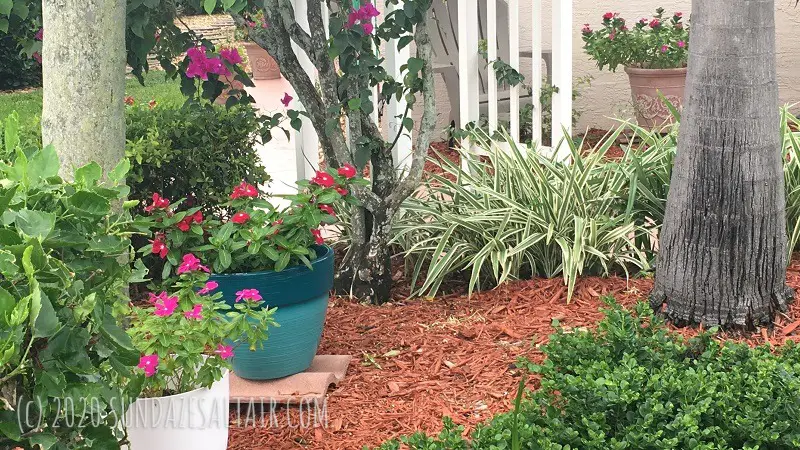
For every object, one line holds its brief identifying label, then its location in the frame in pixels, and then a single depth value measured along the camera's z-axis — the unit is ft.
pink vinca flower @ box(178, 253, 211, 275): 9.04
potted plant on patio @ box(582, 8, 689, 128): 22.85
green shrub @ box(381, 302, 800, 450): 8.31
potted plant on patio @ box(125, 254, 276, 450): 8.13
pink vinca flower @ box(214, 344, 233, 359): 8.29
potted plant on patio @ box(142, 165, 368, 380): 10.03
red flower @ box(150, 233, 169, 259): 9.96
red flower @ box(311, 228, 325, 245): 10.56
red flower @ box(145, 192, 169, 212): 10.25
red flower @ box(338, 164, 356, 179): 10.80
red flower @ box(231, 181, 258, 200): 10.65
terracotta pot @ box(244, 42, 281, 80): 42.75
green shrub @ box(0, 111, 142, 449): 5.51
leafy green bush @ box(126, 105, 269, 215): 14.03
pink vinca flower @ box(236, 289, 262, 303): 8.99
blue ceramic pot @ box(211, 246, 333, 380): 10.05
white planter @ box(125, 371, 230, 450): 8.12
